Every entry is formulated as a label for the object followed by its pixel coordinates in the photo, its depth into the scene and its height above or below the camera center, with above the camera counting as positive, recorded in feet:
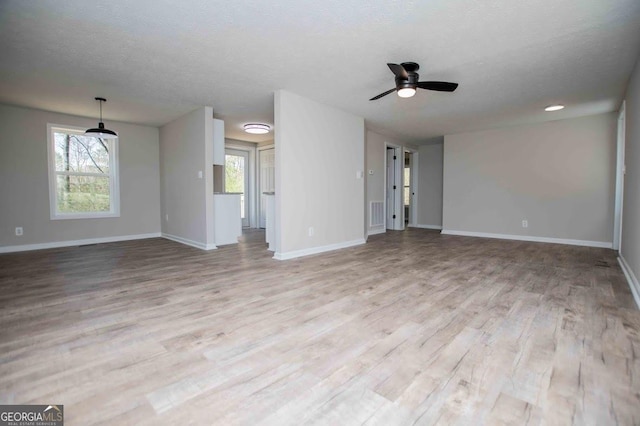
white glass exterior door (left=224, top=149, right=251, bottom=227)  24.43 +1.88
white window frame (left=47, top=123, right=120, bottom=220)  17.01 +1.05
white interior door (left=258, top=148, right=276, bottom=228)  25.12 +1.94
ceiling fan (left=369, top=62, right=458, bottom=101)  10.26 +3.92
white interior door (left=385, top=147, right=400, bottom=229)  25.53 +0.88
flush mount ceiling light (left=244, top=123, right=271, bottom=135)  18.92 +4.44
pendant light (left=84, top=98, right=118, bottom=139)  15.20 +3.31
